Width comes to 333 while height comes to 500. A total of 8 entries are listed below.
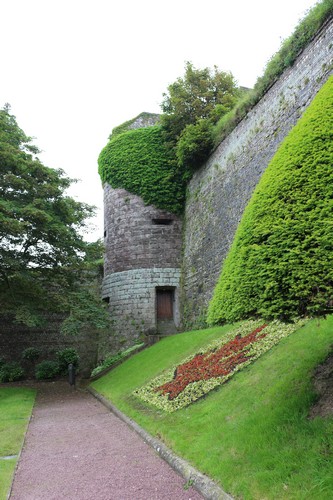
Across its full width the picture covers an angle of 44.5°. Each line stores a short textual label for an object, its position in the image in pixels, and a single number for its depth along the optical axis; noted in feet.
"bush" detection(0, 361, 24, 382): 54.70
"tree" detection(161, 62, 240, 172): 56.54
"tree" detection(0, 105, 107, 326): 43.70
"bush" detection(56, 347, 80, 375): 58.49
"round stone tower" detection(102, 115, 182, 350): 60.13
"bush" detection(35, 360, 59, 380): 56.34
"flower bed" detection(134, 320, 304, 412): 24.59
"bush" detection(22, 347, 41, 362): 60.18
